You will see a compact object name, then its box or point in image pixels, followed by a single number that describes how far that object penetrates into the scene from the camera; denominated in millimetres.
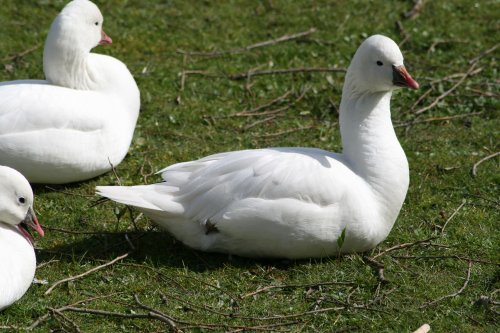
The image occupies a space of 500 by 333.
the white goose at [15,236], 11031
